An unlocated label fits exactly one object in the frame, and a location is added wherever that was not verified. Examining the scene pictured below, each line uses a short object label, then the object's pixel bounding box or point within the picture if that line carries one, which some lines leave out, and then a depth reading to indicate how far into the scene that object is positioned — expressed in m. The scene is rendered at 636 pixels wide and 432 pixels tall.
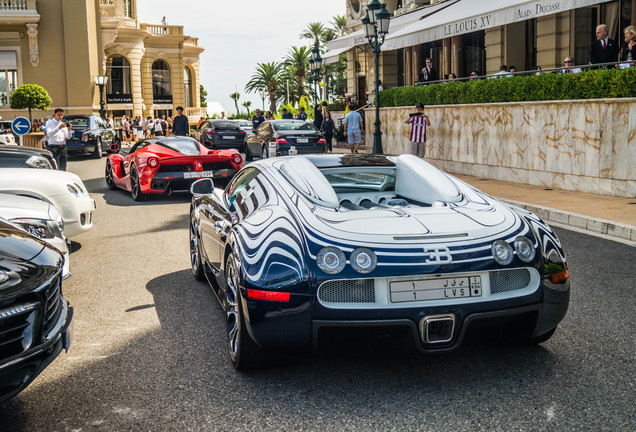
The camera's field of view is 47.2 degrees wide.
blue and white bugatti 3.79
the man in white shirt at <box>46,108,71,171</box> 17.62
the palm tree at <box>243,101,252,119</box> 124.26
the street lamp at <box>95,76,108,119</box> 42.75
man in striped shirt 17.75
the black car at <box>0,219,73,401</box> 3.16
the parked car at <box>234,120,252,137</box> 37.11
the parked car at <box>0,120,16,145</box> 19.58
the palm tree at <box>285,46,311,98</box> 87.12
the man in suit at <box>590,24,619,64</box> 13.95
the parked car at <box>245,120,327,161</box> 21.62
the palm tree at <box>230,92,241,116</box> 122.66
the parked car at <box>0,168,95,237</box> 7.97
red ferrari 13.43
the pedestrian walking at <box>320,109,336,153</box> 25.00
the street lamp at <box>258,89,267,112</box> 97.00
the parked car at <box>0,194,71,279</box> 6.20
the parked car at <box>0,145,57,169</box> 10.76
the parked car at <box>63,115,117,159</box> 27.95
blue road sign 20.61
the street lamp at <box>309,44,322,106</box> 30.52
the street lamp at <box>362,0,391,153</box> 19.42
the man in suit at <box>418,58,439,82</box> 20.75
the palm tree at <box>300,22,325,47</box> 88.00
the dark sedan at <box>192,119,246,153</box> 27.33
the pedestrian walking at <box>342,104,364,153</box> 22.78
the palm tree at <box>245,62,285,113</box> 95.12
